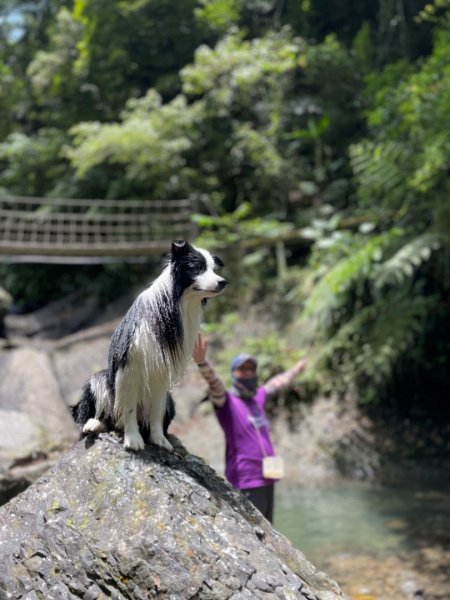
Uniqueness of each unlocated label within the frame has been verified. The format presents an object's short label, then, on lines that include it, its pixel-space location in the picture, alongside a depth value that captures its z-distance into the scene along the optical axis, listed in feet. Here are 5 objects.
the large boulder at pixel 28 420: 13.30
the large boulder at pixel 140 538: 6.81
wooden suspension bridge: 31.01
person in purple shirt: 10.62
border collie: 7.80
